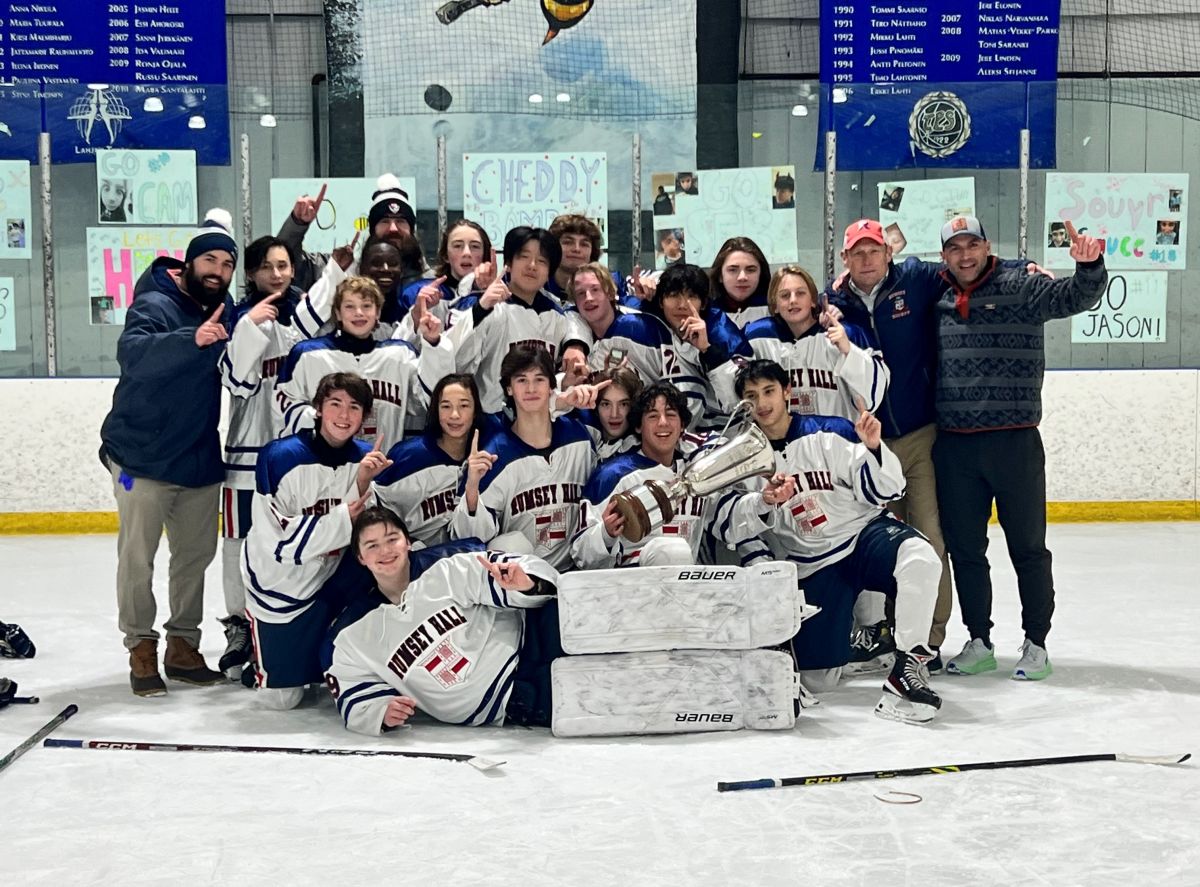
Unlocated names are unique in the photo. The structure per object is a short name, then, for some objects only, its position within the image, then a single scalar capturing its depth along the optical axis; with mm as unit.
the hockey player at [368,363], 3977
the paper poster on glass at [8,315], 7207
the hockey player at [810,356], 4145
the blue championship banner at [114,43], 8367
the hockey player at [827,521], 3826
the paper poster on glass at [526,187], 7262
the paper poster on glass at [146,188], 7223
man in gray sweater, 4145
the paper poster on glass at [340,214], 7062
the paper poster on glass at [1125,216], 7379
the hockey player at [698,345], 4156
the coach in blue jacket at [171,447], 4043
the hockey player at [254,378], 4105
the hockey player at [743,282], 4387
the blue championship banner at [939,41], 8500
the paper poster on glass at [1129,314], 7469
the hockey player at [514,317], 4137
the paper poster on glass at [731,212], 7176
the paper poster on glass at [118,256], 7242
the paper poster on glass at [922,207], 7223
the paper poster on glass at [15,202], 7133
